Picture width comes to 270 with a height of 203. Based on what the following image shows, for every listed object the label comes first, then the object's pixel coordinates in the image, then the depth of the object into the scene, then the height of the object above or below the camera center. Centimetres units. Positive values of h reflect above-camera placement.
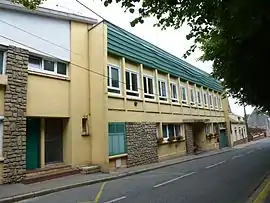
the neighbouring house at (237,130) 4094 +86
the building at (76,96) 1263 +233
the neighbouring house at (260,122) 10501 +472
